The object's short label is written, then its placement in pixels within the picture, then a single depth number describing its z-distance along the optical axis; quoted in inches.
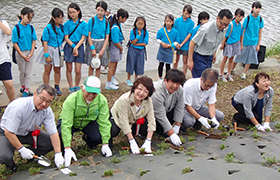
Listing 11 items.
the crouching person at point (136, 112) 136.7
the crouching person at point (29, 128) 119.6
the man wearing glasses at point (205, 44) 193.8
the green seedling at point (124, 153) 138.5
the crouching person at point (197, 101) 166.9
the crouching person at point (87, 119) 129.7
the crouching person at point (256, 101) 167.9
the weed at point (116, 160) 129.6
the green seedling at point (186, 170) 106.4
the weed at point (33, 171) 120.6
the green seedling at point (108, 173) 113.4
